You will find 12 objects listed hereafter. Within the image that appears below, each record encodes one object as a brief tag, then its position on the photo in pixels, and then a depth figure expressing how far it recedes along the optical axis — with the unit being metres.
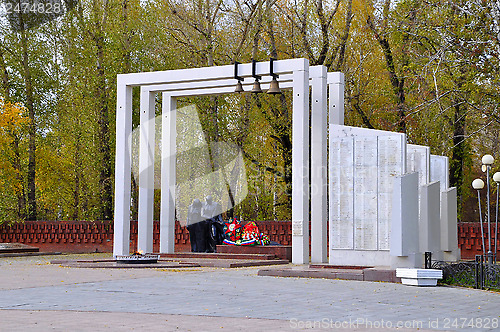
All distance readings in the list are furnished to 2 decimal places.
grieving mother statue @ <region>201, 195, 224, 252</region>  23.72
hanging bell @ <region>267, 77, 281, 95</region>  19.70
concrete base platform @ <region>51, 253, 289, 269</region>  18.20
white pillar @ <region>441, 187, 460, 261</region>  18.98
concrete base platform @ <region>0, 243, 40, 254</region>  27.22
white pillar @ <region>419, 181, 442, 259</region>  14.84
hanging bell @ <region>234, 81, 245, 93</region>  20.86
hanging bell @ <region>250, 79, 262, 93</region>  20.22
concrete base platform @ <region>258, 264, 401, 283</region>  14.04
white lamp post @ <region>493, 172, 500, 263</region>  24.59
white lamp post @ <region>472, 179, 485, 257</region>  25.50
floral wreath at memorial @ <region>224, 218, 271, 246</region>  22.77
